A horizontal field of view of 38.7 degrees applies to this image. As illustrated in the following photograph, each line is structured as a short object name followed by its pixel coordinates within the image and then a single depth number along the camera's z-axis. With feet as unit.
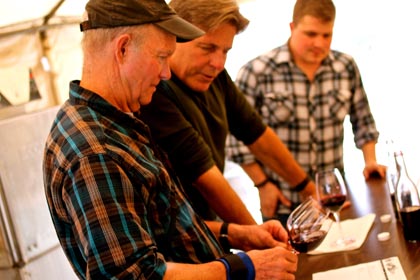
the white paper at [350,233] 4.99
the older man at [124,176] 3.31
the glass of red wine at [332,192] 5.39
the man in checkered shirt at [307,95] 8.24
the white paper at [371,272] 4.20
